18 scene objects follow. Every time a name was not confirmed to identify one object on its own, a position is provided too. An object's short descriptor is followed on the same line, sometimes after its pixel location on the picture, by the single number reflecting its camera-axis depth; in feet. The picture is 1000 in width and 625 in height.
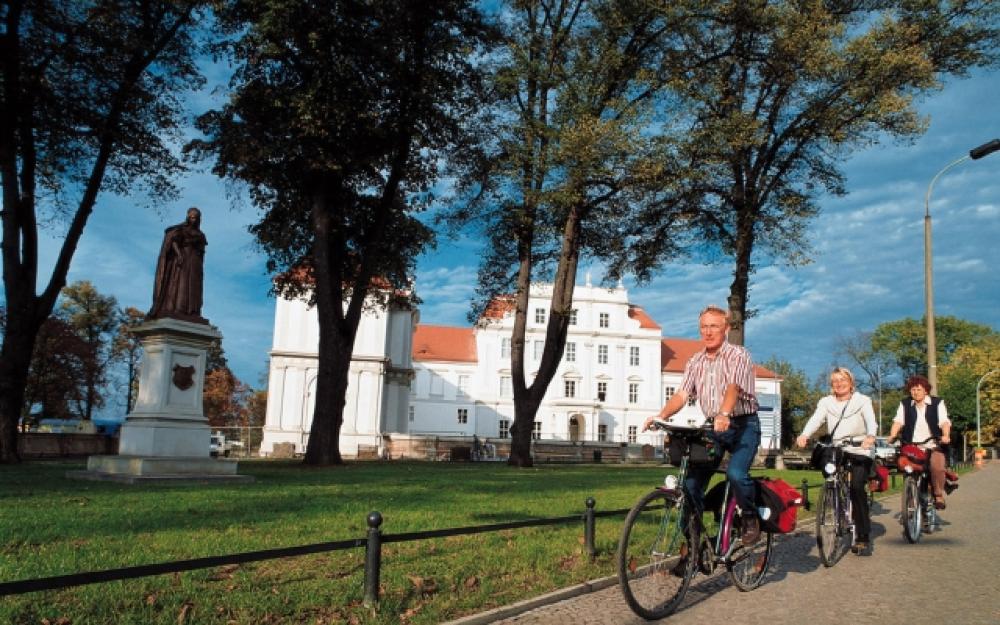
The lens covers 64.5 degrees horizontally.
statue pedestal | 46.06
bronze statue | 48.85
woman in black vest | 32.45
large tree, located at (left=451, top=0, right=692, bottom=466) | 71.20
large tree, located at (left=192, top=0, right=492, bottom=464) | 64.08
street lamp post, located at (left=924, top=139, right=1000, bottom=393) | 56.24
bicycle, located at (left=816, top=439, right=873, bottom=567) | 25.23
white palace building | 251.19
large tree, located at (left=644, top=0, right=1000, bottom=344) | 70.18
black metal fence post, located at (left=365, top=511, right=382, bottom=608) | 17.03
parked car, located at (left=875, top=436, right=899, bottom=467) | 31.09
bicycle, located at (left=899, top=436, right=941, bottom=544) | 30.83
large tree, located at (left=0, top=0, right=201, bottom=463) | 58.59
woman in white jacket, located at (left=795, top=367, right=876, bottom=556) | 26.73
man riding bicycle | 19.80
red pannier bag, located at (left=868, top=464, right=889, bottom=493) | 27.61
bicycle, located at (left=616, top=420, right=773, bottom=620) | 17.24
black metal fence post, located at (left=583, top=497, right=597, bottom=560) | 24.06
